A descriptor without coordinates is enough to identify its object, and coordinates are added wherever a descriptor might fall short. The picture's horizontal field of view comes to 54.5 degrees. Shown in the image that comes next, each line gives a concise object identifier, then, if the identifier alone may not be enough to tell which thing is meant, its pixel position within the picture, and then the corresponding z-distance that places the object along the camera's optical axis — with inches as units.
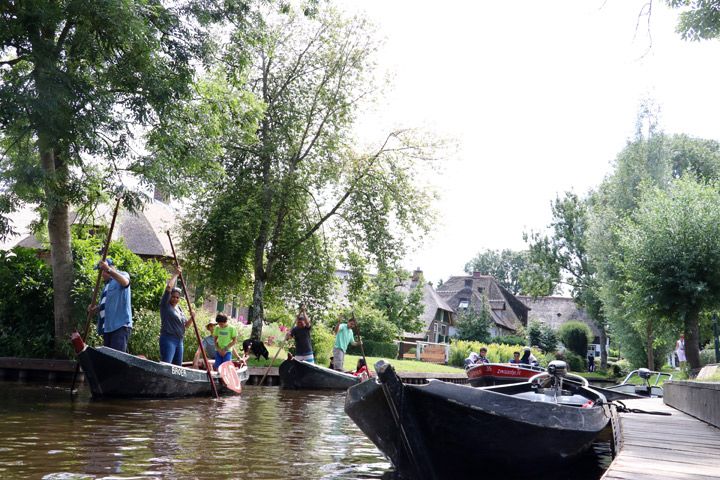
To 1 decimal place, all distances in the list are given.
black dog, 922.7
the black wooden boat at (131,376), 465.1
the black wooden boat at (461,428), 260.1
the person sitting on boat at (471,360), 969.1
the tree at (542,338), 2370.8
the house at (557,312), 3244.3
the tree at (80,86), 458.9
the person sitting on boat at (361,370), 699.1
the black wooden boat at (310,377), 759.7
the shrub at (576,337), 2298.2
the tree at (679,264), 907.4
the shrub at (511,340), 2525.1
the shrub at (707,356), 1393.0
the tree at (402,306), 2009.1
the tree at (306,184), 987.9
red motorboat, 816.9
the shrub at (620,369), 1828.6
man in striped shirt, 476.1
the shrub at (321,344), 1055.6
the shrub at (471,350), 1774.1
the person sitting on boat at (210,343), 725.3
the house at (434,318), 2546.8
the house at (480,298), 3088.1
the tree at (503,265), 4739.2
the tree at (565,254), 2139.5
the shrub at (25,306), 685.9
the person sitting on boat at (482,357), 922.0
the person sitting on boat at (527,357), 1054.6
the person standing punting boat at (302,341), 776.9
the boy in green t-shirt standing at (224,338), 617.9
